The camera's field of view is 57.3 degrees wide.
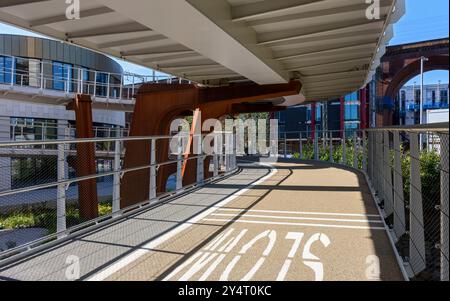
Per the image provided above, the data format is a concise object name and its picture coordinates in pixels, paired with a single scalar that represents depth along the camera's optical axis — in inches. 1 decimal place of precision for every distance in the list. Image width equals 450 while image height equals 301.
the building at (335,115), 1529.3
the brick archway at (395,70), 1501.0
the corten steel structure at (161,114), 483.8
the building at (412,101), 1935.3
